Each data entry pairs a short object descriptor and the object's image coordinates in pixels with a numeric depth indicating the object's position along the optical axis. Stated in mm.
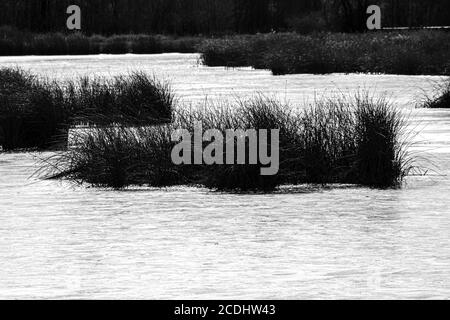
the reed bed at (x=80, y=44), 63000
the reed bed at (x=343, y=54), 41094
